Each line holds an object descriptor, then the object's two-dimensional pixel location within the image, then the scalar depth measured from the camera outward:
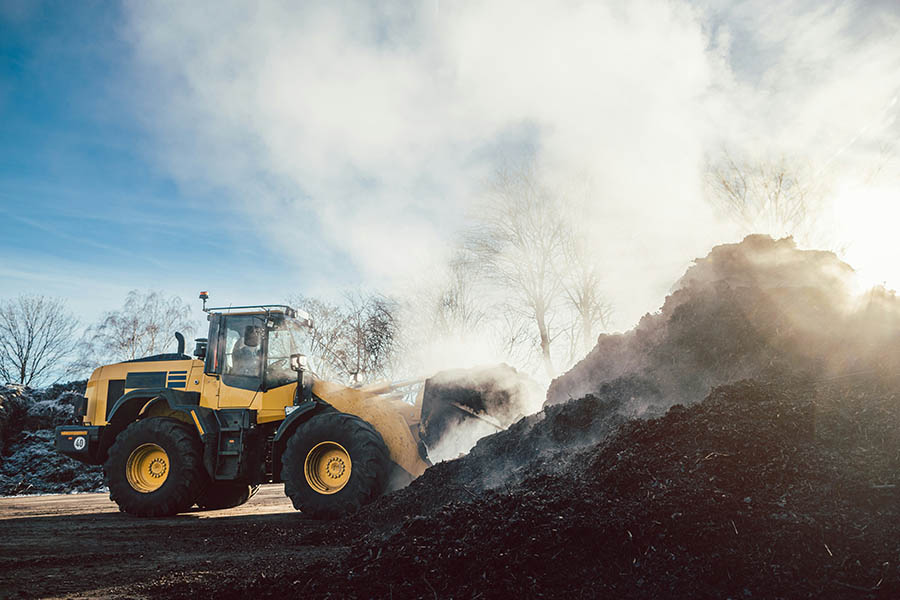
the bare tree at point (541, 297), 17.69
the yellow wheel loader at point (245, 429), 6.88
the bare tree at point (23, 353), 33.00
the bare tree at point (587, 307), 17.09
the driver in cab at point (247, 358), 7.99
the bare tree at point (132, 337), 30.31
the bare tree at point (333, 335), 21.69
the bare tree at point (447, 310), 22.81
